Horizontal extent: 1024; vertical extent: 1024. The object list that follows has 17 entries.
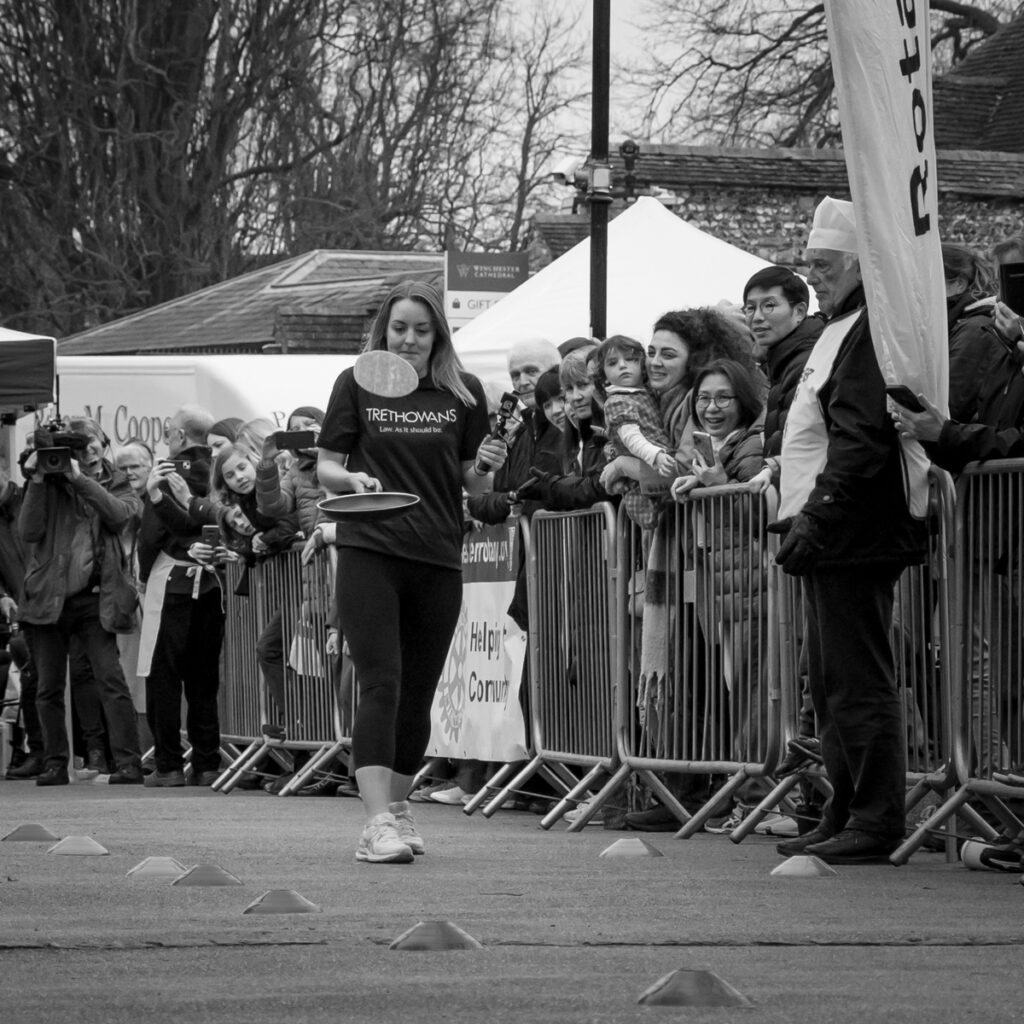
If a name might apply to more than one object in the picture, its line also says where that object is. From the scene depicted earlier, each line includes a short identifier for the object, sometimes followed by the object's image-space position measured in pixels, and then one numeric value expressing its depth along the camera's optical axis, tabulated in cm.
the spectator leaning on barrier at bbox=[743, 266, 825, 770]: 1313
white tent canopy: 2587
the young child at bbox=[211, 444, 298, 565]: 2081
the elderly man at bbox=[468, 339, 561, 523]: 1665
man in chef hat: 1125
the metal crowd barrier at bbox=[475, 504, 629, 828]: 1490
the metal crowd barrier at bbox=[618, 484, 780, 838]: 1317
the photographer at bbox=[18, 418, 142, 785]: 2225
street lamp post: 2662
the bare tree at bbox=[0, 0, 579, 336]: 6286
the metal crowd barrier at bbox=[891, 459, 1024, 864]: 1122
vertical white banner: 1129
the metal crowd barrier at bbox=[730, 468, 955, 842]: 1171
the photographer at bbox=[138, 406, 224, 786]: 2130
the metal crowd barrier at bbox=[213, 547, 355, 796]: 1990
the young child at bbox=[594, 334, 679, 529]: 1422
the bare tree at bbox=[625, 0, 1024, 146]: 6497
